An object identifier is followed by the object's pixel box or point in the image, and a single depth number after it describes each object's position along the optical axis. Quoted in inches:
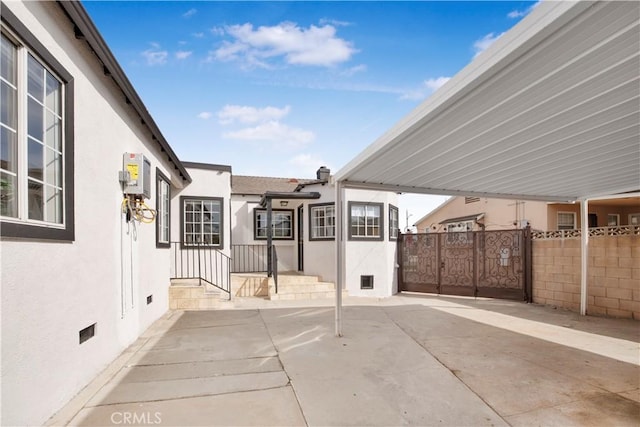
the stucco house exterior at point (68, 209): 88.2
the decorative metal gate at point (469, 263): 320.8
